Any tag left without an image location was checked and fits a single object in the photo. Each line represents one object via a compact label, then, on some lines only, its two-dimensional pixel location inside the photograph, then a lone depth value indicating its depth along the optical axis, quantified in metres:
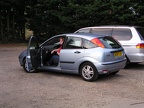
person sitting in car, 7.31
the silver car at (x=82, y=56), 6.46
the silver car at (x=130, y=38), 7.89
